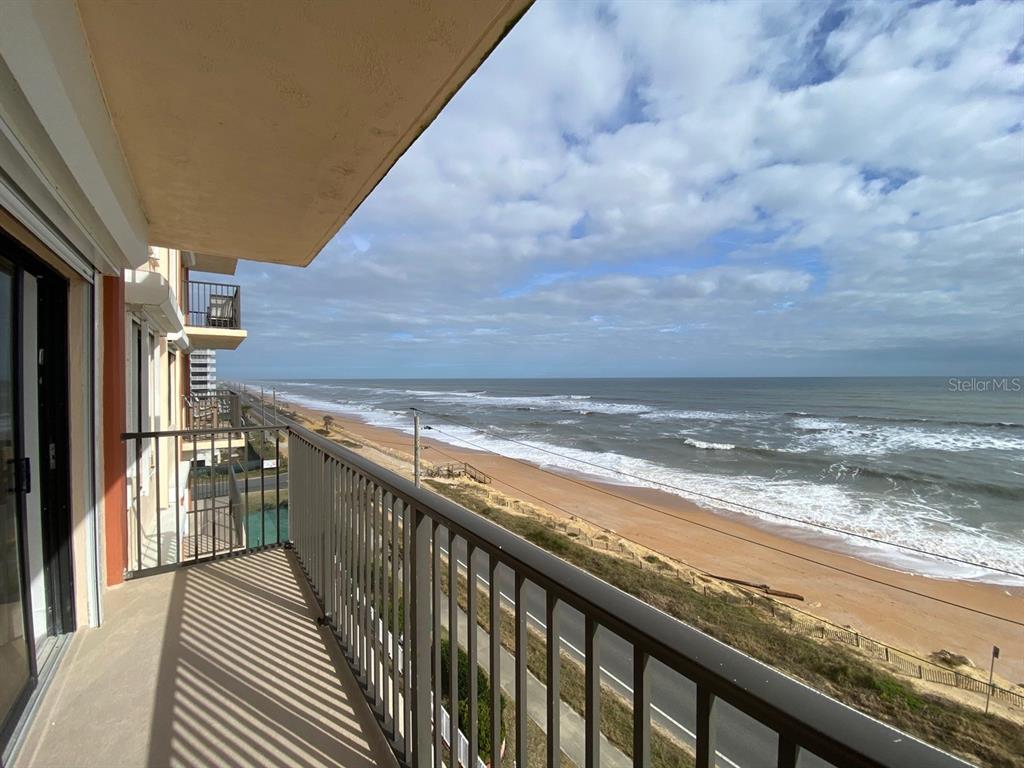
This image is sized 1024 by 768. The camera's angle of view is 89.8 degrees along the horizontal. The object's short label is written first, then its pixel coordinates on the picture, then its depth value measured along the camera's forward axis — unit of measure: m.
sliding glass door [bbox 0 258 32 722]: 1.83
